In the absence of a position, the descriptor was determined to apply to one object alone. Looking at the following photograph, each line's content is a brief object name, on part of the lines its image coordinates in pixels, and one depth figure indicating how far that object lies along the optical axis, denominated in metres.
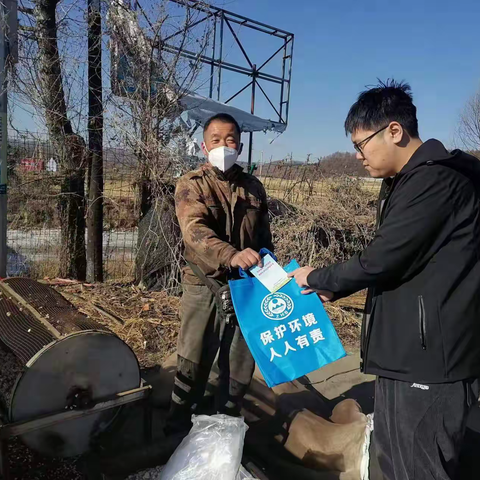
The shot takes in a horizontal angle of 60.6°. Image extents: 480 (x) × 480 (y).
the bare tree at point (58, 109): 5.51
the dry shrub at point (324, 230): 6.61
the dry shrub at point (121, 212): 6.25
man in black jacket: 1.64
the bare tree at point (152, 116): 5.76
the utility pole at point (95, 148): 5.72
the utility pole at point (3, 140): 4.15
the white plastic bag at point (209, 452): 2.02
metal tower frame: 5.84
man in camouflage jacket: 2.60
